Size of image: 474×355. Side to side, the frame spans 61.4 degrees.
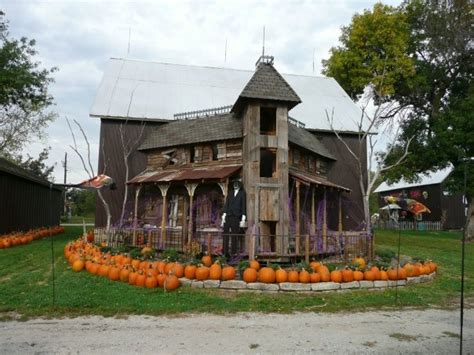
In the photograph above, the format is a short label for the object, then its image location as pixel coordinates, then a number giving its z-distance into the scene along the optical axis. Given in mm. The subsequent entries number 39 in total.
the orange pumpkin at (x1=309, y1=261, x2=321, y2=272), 10289
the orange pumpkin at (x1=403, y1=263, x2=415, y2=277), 10886
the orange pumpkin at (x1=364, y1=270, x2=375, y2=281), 10258
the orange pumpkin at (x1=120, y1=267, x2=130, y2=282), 10266
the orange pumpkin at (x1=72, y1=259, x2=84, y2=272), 11625
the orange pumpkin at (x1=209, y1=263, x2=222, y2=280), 9758
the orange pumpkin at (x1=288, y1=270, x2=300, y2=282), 9805
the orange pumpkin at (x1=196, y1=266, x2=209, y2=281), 9797
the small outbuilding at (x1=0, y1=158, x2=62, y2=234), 21156
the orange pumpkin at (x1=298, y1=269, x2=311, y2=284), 9797
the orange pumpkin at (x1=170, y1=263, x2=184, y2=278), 9906
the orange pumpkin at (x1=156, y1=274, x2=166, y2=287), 9648
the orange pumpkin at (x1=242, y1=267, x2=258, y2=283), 9695
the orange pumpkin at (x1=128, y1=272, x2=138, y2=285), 9916
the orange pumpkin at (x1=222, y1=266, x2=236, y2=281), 9805
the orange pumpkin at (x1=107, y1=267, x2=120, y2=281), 10448
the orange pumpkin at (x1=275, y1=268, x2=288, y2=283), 9766
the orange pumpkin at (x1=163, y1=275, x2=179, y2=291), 9406
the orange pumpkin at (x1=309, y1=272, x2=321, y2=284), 9859
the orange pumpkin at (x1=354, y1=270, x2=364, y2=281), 10141
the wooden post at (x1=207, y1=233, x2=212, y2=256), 11633
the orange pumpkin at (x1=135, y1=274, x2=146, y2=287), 9750
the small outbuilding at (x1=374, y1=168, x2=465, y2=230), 38875
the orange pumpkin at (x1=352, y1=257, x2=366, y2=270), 10528
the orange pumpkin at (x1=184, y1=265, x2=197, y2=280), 9867
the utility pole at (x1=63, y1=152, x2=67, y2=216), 55125
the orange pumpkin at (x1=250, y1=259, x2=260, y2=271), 10133
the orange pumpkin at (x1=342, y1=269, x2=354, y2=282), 10070
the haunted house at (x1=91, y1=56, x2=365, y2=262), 13617
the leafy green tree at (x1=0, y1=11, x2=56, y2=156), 21625
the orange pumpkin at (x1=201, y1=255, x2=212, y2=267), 10945
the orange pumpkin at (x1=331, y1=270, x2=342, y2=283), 9969
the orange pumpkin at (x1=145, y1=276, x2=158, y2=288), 9594
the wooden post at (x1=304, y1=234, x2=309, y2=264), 11648
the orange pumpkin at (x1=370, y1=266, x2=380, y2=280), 10297
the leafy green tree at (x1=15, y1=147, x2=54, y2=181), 54719
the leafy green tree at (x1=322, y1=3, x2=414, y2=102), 28672
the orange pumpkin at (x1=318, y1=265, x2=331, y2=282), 9938
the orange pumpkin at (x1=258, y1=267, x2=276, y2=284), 9703
